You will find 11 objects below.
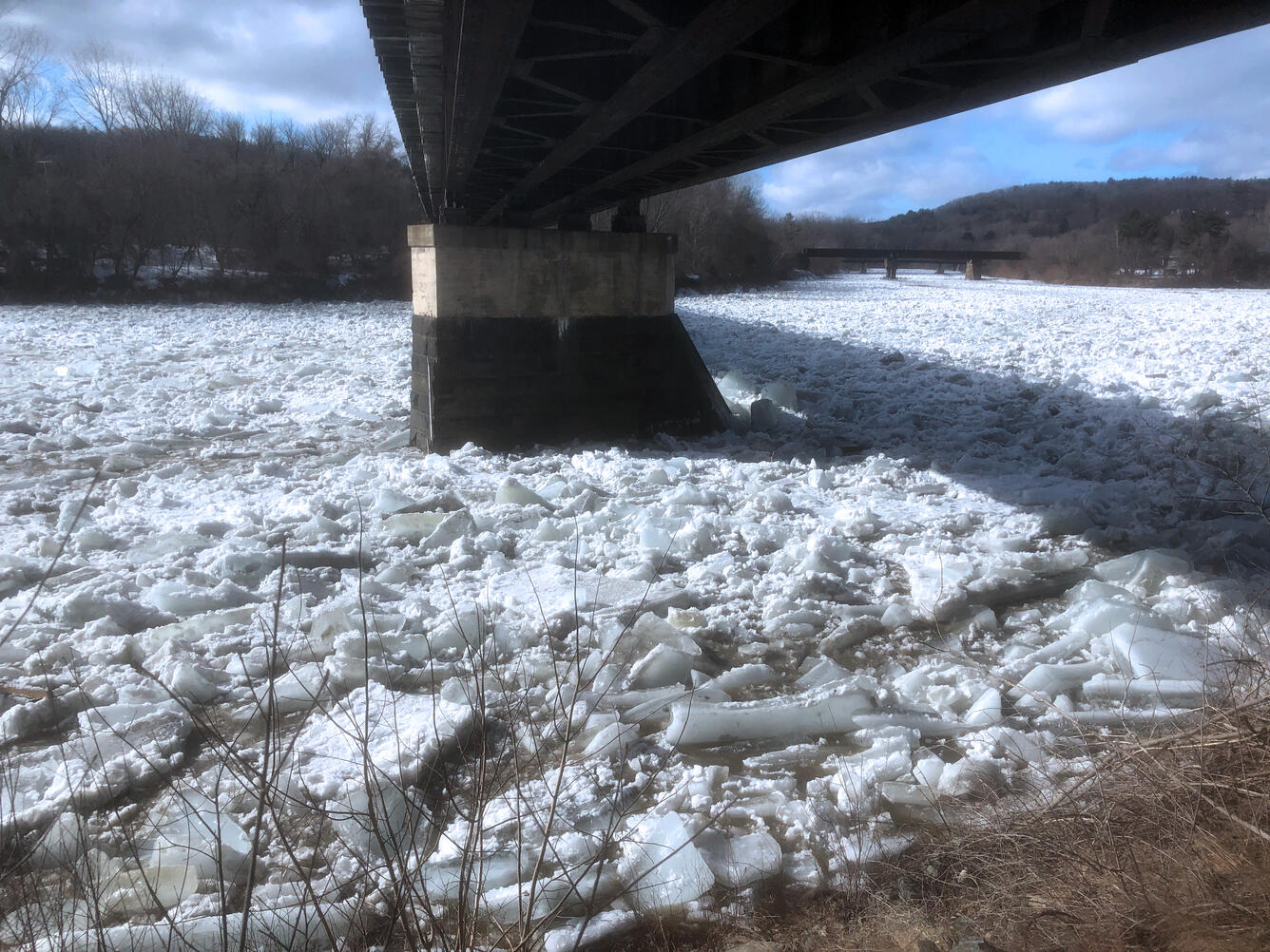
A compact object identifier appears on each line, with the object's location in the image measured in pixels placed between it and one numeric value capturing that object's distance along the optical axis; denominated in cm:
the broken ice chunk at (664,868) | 357
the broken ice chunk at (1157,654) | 524
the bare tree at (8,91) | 4659
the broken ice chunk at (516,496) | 877
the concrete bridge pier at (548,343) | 1177
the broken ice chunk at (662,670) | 542
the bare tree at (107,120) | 5666
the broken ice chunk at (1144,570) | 676
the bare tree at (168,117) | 5622
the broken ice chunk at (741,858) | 374
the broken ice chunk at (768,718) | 488
